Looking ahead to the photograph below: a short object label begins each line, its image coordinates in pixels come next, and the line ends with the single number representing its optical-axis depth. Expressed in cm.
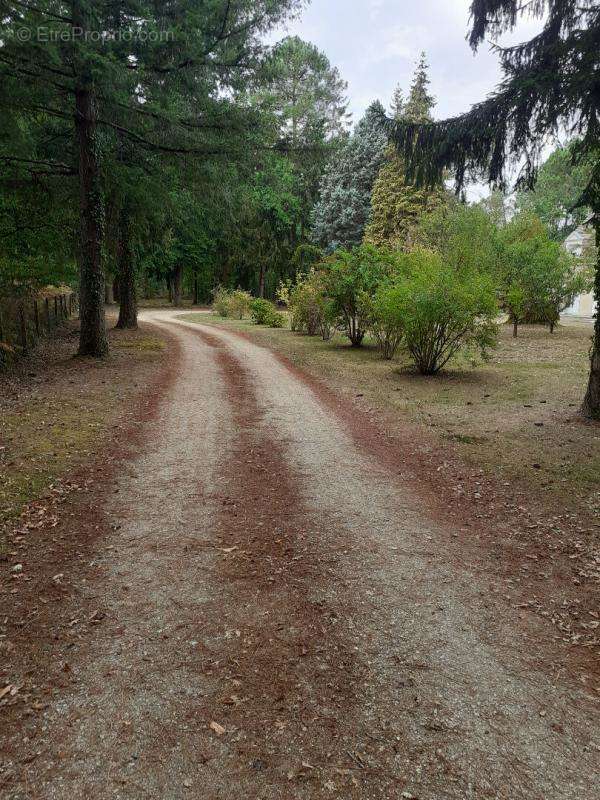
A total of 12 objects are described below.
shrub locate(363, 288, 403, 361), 1218
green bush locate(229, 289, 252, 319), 3123
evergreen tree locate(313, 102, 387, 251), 3581
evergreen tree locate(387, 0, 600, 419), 621
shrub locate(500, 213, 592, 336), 2066
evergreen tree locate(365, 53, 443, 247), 3225
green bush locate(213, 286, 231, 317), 3200
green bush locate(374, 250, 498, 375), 1114
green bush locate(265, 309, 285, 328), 2566
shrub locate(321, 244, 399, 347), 1525
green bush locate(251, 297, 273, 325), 2580
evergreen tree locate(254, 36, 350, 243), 4181
